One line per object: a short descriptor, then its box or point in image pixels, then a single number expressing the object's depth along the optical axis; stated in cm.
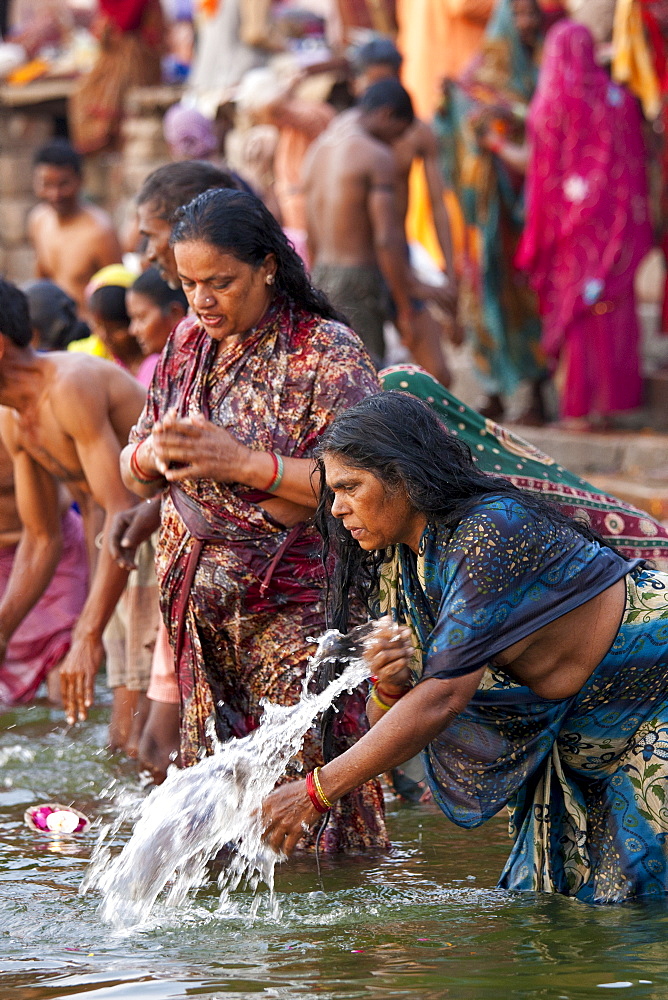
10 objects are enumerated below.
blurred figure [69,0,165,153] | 3147
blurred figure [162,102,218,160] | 2010
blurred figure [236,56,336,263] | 2295
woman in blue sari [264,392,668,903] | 669
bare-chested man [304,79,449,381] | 1630
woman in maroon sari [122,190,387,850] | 794
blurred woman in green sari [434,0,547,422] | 1892
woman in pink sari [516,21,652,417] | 1714
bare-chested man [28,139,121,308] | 1889
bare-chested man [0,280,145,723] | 968
